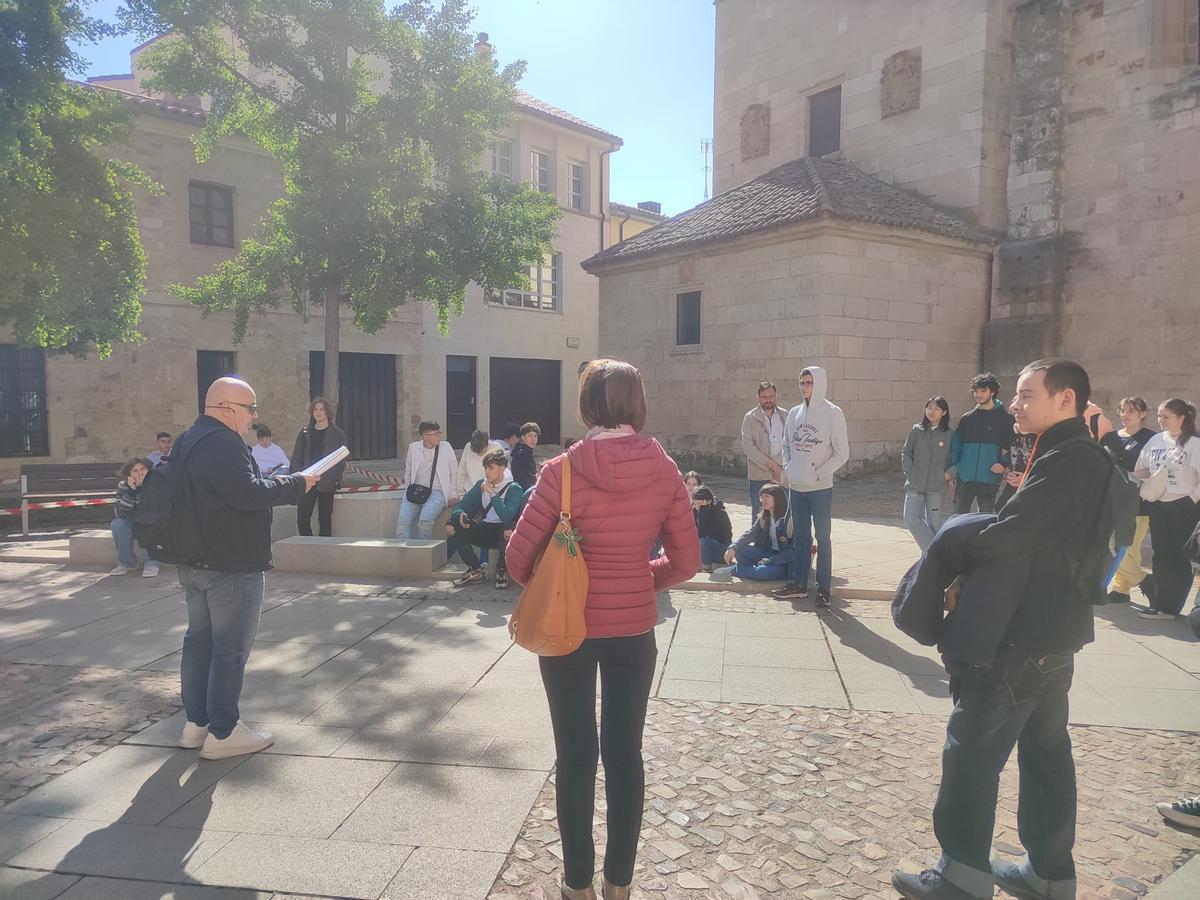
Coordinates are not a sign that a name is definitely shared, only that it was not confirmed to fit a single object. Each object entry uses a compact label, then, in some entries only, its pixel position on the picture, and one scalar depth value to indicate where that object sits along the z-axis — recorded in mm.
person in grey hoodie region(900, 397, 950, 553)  6977
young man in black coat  2381
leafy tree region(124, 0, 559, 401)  13625
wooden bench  11492
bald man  3541
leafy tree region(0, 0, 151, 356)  9500
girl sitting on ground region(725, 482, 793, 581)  7031
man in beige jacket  8164
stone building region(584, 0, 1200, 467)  13836
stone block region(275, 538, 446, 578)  7445
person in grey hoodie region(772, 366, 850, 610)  6207
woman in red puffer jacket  2449
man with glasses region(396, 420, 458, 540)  8398
